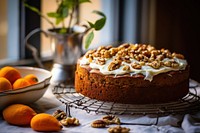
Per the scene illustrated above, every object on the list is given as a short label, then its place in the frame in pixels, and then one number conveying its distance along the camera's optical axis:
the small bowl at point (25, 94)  0.79
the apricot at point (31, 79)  0.86
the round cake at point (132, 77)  0.82
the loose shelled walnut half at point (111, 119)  0.77
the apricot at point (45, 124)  0.73
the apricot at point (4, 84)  0.80
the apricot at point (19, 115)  0.76
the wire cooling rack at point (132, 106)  0.80
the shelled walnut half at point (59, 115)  0.80
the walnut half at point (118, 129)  0.73
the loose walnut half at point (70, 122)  0.77
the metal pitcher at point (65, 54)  1.02
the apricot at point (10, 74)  0.86
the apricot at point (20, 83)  0.83
